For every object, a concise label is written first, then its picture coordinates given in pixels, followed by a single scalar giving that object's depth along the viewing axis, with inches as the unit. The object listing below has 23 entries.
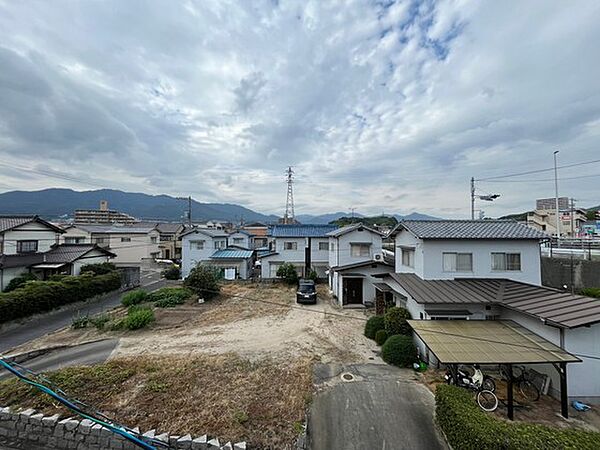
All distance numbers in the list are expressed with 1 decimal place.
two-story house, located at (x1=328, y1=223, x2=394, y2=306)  757.9
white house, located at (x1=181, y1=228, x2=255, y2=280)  1133.3
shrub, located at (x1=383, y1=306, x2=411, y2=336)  465.1
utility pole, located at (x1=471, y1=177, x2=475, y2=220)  1018.0
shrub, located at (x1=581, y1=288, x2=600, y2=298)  615.2
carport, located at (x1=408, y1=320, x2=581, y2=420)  288.5
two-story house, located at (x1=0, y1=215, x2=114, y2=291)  832.9
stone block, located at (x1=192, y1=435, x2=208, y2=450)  244.5
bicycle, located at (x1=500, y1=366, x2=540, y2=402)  325.4
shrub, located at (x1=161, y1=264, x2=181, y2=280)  1197.7
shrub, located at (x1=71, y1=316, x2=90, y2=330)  584.1
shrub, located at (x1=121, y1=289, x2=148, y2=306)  755.4
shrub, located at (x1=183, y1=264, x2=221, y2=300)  824.3
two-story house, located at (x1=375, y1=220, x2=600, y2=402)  316.8
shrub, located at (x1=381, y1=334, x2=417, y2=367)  409.1
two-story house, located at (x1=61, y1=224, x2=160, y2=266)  1402.6
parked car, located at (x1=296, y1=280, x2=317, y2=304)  765.9
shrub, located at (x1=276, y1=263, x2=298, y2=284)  1045.8
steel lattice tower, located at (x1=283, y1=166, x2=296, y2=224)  1847.2
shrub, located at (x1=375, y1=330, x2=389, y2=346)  478.9
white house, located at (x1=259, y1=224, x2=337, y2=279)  1119.6
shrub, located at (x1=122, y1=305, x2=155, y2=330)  565.9
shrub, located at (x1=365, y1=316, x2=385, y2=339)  514.9
